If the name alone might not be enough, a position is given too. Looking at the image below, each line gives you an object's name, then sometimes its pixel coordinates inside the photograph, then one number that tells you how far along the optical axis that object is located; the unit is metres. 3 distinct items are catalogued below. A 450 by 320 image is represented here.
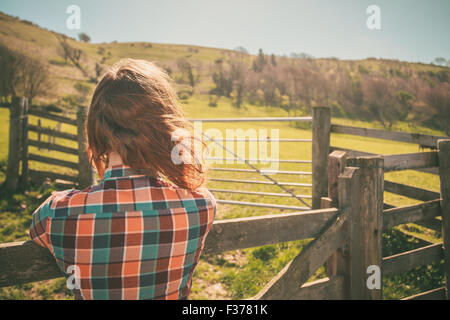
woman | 0.96
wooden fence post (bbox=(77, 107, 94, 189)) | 5.86
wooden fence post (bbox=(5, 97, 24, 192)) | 6.60
